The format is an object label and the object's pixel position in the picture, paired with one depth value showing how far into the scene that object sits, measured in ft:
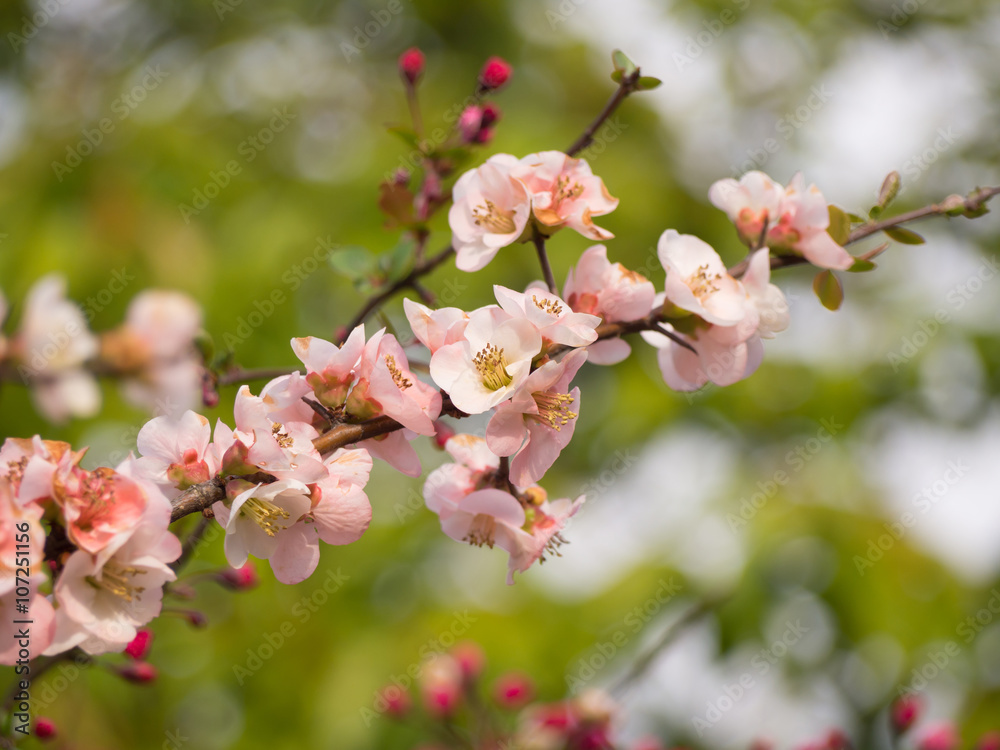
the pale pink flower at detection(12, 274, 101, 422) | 3.46
